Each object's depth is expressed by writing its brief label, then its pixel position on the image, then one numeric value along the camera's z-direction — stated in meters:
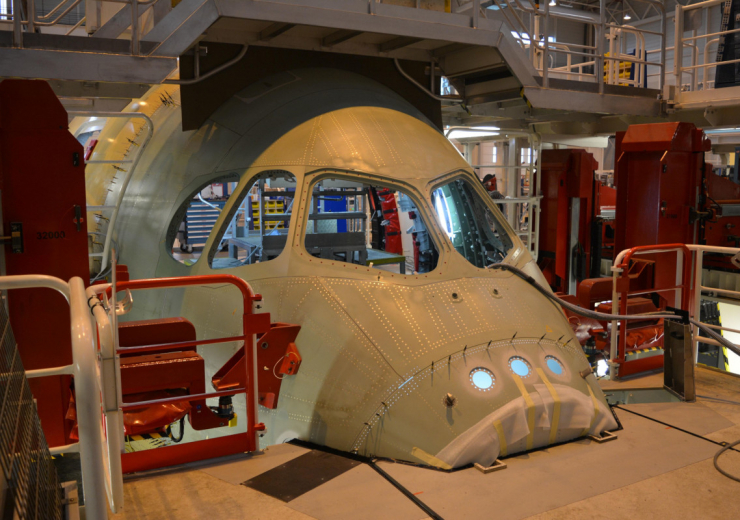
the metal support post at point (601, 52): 8.73
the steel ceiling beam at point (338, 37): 7.07
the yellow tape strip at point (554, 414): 4.97
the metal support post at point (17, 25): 5.43
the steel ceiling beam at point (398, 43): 7.46
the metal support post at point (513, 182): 14.45
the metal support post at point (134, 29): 5.98
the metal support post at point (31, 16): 5.86
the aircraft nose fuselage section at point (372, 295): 4.85
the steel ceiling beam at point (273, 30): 6.85
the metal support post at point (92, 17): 8.87
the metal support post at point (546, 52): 8.05
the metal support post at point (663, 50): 9.94
